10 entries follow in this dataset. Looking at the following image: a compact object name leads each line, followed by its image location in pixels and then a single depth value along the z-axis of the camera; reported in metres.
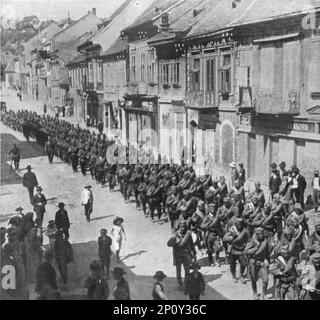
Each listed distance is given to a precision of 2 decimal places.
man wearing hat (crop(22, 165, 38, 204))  20.58
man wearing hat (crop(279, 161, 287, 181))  19.38
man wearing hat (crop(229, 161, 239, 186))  20.43
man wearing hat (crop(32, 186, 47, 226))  16.88
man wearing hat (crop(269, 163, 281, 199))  18.31
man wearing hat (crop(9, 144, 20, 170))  27.86
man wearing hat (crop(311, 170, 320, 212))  18.11
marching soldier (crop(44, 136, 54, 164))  29.98
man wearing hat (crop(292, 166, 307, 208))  17.57
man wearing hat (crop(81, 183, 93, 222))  18.00
